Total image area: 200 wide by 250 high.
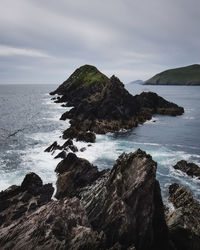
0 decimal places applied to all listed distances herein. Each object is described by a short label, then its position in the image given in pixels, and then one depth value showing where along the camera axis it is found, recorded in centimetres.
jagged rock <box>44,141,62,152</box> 4719
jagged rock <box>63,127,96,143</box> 5528
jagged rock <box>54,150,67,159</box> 4322
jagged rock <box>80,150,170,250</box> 1500
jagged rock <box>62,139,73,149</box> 4841
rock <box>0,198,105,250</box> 1186
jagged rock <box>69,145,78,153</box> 4718
